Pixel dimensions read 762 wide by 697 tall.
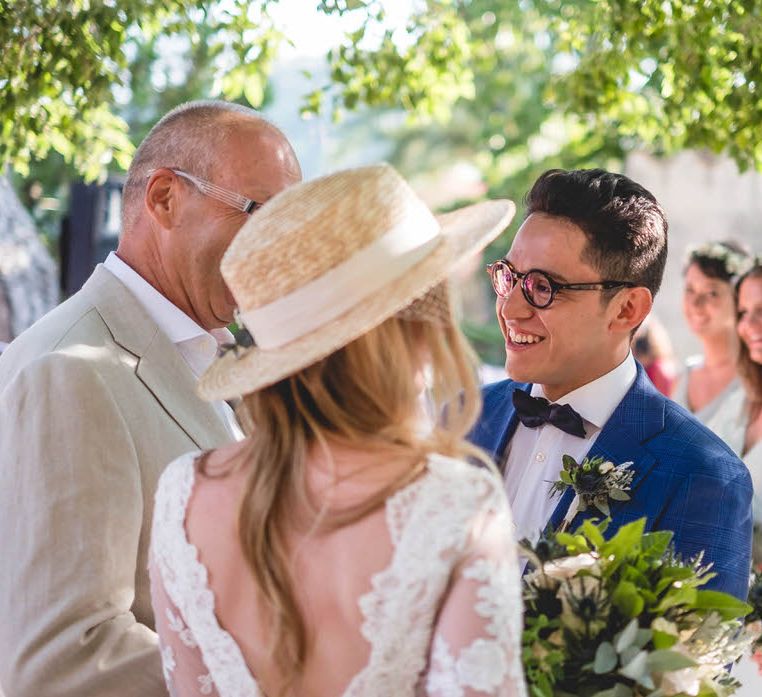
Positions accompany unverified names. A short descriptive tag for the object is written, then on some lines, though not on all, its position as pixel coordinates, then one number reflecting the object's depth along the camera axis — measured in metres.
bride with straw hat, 1.81
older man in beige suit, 2.42
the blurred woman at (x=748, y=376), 5.13
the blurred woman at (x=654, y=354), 7.93
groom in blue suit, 3.12
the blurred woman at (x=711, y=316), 6.62
